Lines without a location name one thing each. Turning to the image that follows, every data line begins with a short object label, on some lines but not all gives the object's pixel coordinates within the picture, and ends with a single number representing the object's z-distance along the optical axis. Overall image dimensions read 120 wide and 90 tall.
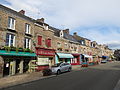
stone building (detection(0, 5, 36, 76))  15.38
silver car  16.00
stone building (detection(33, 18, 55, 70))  21.02
